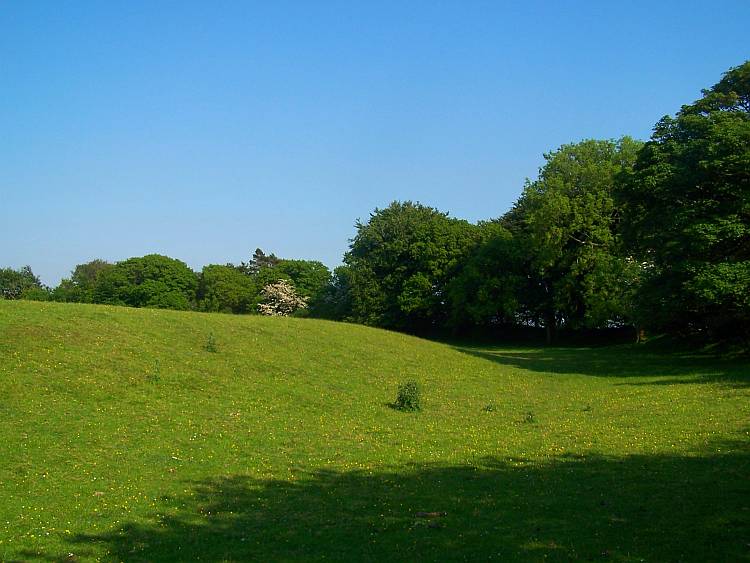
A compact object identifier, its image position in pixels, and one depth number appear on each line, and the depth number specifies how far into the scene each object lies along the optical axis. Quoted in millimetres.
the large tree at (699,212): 34781
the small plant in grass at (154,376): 24953
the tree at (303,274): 127138
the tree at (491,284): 74938
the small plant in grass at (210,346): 31391
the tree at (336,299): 89000
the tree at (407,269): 83188
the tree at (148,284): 111812
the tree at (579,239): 66062
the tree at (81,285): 114688
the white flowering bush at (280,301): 114062
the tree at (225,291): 114125
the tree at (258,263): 140250
